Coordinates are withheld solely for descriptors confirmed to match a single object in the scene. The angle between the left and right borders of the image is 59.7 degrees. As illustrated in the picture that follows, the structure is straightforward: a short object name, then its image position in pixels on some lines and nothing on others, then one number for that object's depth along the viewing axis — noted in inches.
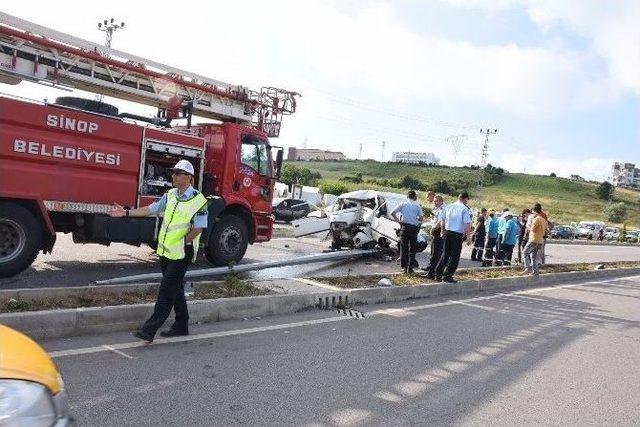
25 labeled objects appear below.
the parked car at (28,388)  85.2
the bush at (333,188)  2139.5
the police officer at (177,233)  209.6
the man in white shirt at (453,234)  395.5
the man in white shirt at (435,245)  419.5
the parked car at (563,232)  1757.5
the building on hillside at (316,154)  5162.4
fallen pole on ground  300.4
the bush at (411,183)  3154.5
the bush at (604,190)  4338.3
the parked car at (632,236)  2076.0
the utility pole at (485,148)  3245.6
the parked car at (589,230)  1973.4
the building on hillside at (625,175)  6146.7
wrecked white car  557.6
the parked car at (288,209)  1022.4
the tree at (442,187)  3166.8
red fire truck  295.0
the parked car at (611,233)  2108.8
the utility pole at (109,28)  1421.0
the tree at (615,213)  3489.2
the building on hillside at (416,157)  6117.1
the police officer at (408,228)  436.5
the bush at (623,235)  2025.8
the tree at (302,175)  2364.7
